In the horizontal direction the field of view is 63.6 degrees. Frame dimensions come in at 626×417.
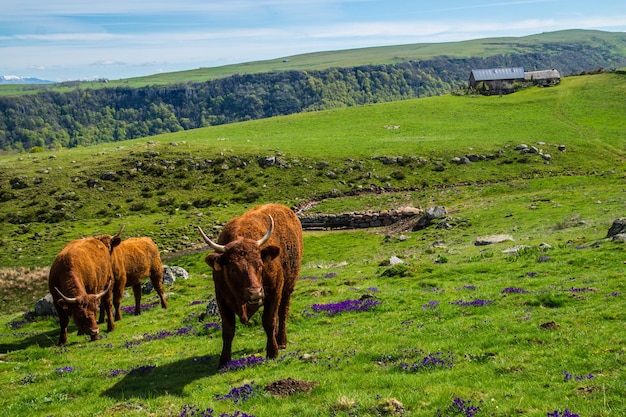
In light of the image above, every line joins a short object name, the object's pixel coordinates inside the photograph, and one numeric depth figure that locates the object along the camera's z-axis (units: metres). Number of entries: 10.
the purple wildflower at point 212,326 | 20.13
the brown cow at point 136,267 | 25.70
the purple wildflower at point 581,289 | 19.40
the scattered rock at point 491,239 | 36.12
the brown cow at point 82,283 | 19.80
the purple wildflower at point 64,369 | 15.95
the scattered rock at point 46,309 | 27.83
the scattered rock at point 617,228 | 29.27
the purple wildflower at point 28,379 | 15.41
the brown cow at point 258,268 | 12.56
